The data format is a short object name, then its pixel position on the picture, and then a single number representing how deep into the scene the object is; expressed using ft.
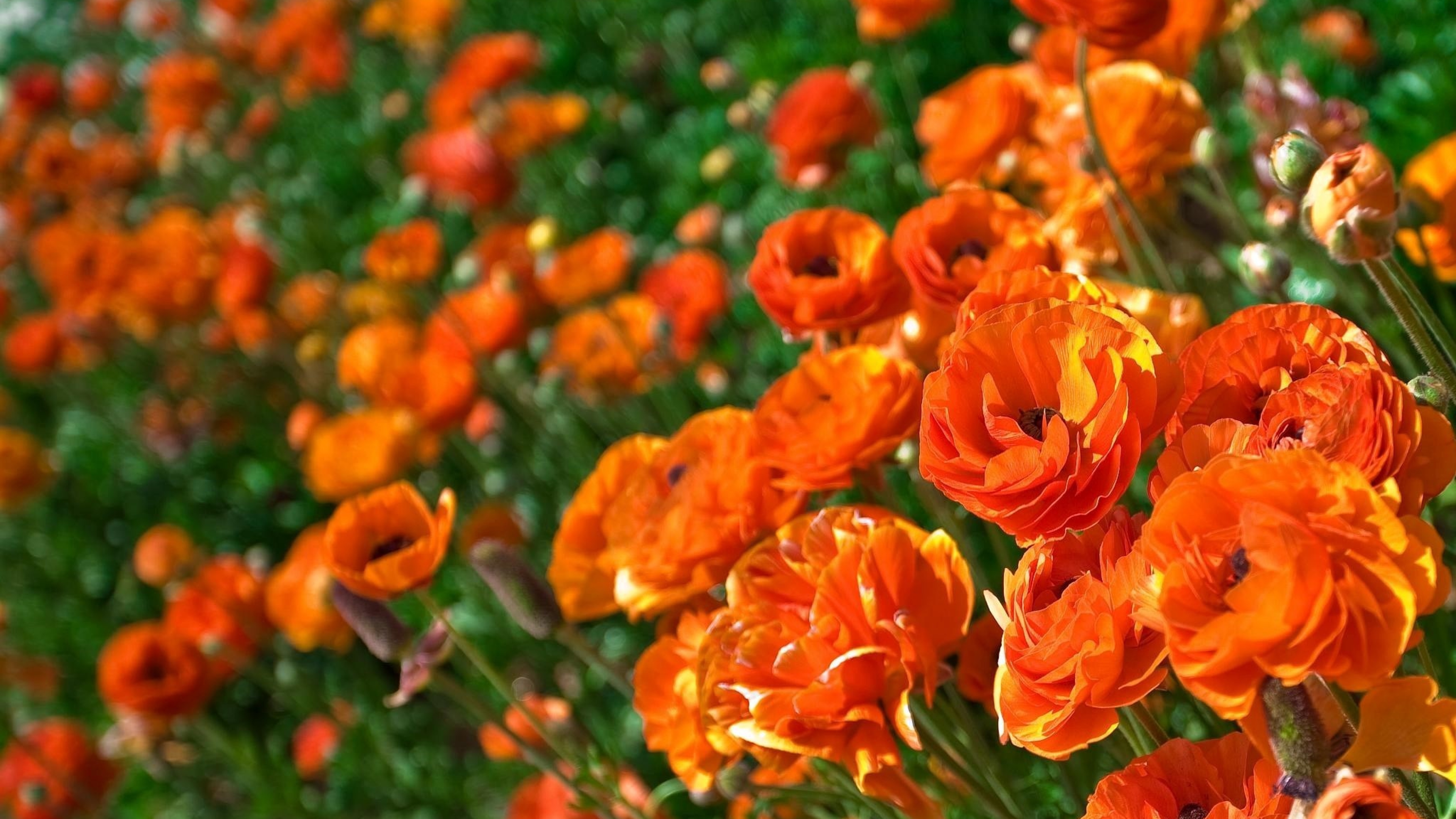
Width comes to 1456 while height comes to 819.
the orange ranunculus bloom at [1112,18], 3.51
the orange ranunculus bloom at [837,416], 3.18
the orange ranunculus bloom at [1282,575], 1.91
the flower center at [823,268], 3.86
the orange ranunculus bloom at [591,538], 3.88
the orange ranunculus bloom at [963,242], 3.34
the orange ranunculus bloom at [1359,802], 1.82
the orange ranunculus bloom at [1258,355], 2.34
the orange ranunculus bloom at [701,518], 3.27
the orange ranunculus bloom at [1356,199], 2.53
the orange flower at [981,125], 4.84
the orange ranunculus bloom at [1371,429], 2.08
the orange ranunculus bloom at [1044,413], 2.24
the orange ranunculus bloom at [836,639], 2.80
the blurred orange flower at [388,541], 3.91
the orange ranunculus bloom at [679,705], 3.21
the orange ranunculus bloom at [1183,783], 2.35
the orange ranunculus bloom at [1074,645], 2.17
